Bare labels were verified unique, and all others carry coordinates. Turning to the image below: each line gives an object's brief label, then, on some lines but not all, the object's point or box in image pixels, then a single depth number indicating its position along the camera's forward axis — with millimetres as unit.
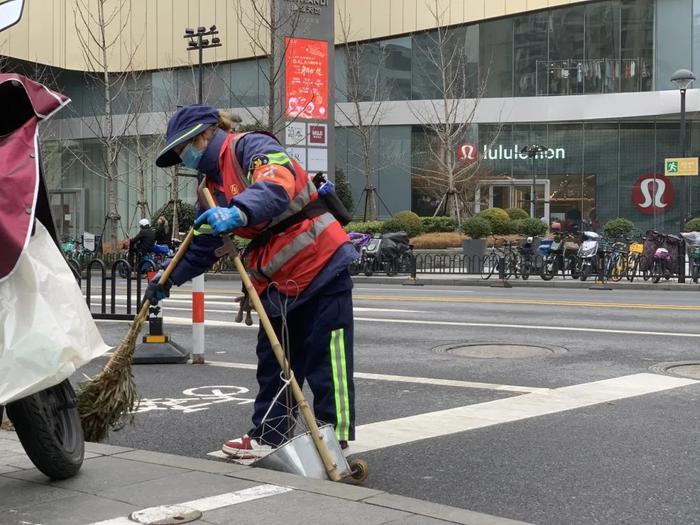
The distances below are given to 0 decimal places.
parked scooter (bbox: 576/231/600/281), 24078
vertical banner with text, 26953
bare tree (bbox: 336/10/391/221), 42562
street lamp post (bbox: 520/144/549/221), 39750
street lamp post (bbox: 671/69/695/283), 24578
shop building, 42594
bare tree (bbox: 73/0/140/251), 42934
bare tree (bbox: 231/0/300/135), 28688
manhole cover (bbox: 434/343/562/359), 9539
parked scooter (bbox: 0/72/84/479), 4098
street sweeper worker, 4754
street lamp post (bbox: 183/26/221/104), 31188
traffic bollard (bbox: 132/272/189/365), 9266
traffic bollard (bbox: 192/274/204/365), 9023
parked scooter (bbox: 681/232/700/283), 22984
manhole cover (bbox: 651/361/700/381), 8225
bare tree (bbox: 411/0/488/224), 40656
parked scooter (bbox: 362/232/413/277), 28750
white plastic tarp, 3785
